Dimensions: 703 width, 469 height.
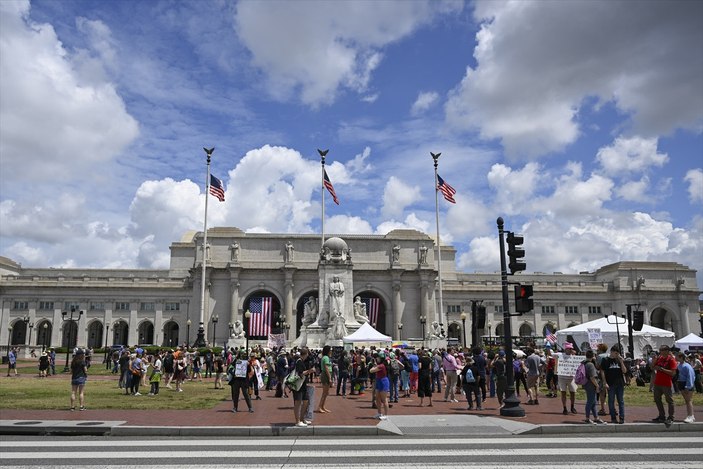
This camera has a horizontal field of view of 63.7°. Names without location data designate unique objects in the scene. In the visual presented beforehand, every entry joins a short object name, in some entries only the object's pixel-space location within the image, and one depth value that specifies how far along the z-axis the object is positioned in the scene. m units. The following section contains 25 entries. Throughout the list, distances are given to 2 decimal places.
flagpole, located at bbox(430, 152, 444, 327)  65.44
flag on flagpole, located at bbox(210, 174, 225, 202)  60.05
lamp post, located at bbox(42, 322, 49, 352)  93.12
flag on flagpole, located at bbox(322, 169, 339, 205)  67.25
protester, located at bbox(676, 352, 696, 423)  14.97
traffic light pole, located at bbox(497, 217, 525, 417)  16.41
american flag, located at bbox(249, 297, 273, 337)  86.44
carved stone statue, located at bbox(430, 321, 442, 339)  64.94
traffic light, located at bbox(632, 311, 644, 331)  31.39
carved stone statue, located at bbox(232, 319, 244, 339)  66.62
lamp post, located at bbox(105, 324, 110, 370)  90.19
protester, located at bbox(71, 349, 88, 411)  17.62
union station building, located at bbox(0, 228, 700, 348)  91.75
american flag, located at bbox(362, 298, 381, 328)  88.31
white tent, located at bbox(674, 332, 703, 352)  38.34
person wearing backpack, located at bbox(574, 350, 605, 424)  14.95
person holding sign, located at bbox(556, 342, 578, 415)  17.10
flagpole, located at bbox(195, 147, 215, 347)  58.09
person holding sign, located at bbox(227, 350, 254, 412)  17.77
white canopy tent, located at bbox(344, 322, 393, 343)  38.28
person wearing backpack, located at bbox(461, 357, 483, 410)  18.06
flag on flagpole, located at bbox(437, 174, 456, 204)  59.97
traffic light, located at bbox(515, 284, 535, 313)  16.84
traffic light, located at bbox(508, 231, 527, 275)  17.01
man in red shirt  14.74
